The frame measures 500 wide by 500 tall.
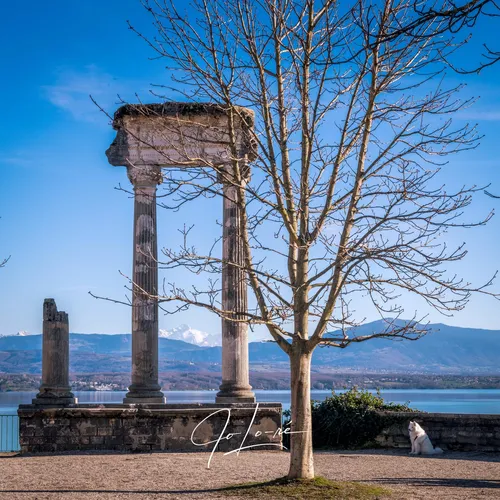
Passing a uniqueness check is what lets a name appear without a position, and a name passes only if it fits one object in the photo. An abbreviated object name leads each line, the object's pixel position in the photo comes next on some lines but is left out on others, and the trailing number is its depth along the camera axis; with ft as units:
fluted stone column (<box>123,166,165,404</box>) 89.15
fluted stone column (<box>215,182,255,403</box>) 87.25
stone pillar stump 90.38
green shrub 82.64
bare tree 52.70
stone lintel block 87.45
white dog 74.38
